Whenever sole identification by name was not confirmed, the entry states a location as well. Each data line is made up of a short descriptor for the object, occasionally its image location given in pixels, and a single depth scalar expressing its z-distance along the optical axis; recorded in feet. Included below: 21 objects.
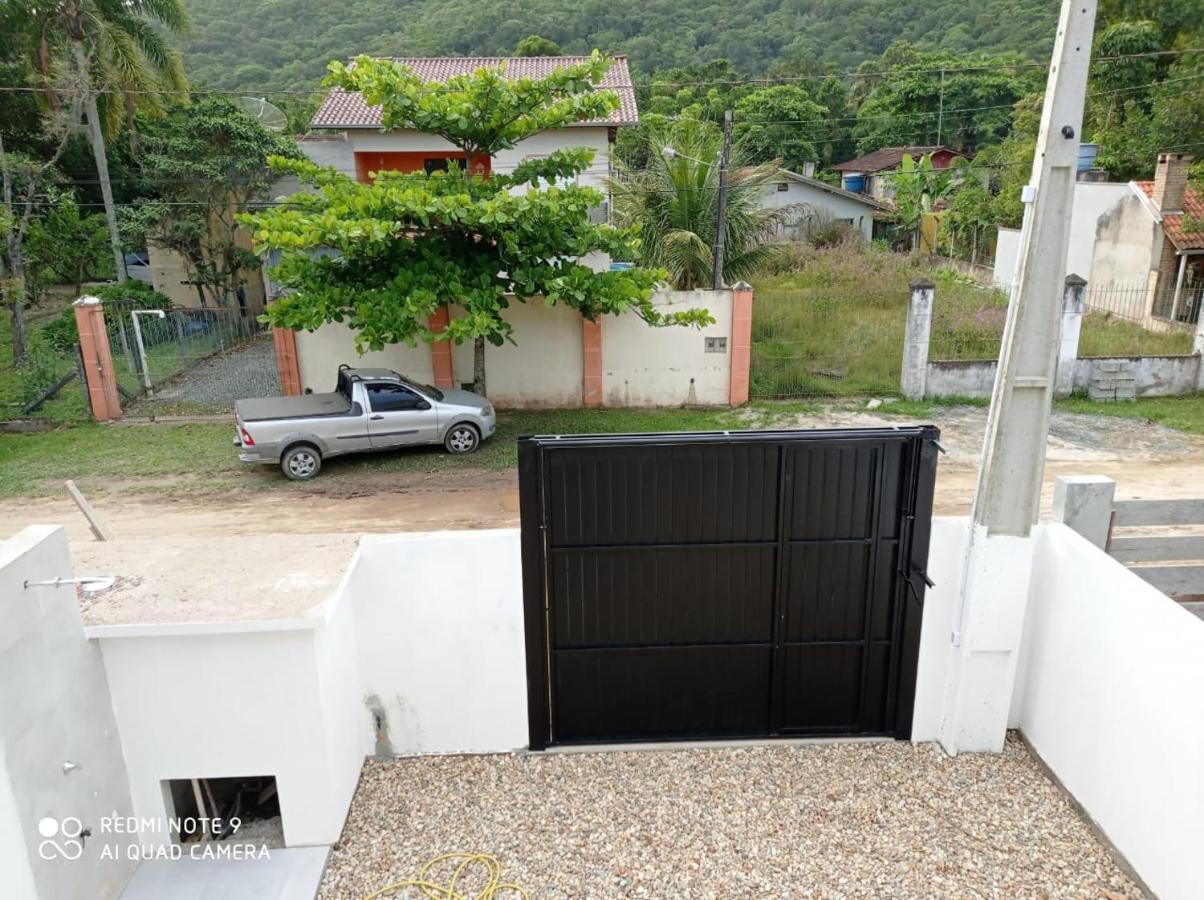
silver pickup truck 37.06
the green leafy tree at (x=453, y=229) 35.60
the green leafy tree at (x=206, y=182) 68.54
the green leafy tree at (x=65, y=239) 66.74
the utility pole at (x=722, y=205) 48.85
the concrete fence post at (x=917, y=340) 45.96
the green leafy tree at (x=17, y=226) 52.70
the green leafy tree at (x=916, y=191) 100.53
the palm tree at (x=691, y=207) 53.93
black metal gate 17.52
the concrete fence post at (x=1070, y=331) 46.08
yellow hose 15.17
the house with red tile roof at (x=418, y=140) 64.44
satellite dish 71.87
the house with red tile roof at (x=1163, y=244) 61.16
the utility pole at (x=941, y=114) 131.13
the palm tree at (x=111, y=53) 62.44
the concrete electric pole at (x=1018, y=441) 15.38
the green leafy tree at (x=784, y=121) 133.39
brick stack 47.78
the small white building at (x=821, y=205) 106.01
